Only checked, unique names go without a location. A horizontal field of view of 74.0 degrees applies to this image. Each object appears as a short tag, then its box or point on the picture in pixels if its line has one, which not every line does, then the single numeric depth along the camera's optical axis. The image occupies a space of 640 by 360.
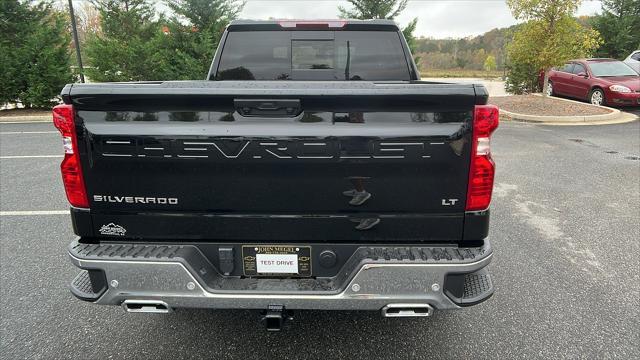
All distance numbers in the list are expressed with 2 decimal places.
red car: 13.88
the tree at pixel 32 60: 14.22
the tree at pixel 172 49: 14.81
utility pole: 15.67
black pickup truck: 2.13
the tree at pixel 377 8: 16.72
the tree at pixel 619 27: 21.30
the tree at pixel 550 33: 12.82
